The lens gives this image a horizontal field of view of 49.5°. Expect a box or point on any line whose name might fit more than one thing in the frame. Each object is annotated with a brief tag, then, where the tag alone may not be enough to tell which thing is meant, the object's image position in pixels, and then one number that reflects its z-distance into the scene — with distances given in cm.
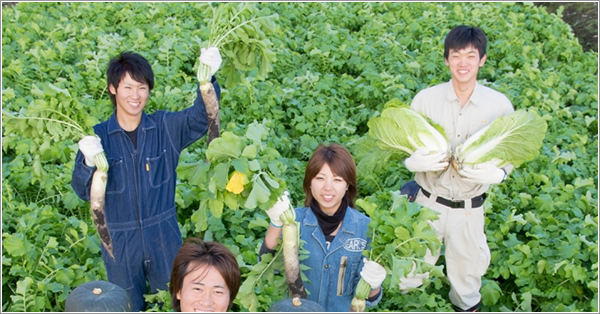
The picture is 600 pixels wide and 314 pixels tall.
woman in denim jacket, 287
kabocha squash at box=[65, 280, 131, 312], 228
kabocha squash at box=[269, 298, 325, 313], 228
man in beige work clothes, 357
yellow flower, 250
